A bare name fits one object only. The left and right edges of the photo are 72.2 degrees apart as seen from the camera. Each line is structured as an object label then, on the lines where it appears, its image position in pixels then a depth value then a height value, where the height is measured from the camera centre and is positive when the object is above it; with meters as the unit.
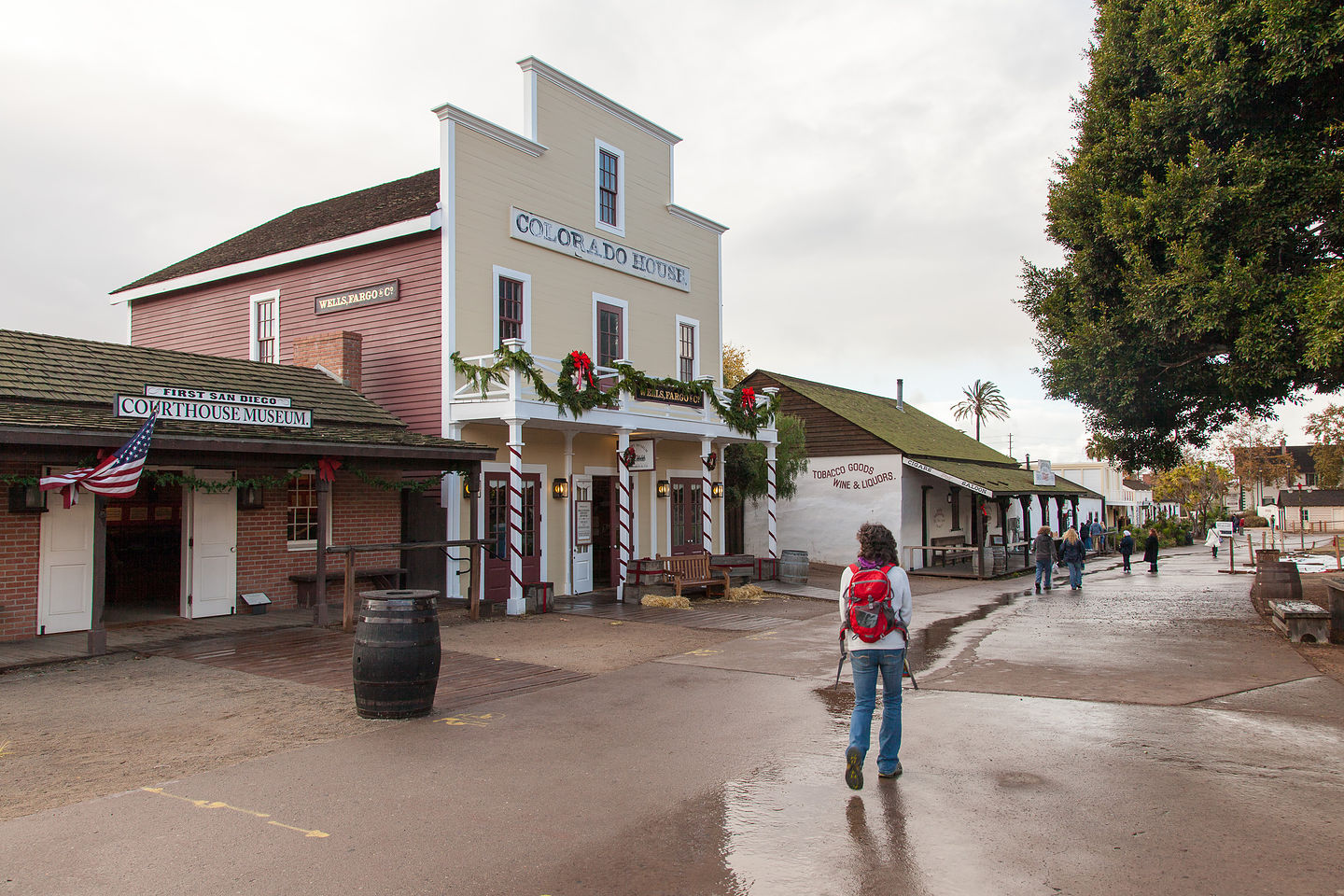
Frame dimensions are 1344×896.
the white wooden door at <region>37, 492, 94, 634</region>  11.91 -0.79
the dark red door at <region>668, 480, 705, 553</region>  22.25 -0.31
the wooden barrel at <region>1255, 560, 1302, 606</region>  15.54 -1.39
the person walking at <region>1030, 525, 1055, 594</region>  21.94 -1.20
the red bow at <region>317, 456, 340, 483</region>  13.07 +0.55
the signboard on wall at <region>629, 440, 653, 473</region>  19.23 +1.01
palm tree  85.75 +9.43
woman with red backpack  6.04 -0.93
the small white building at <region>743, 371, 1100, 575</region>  27.61 +0.49
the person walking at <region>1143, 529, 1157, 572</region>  27.98 -1.55
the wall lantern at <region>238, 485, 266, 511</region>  14.23 +0.16
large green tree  12.60 +4.25
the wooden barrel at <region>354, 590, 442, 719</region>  7.80 -1.27
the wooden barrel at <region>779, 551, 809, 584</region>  21.31 -1.52
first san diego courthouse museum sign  11.14 +1.29
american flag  10.22 +0.38
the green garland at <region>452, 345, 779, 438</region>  15.78 +2.27
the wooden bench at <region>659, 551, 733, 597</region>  17.97 -1.38
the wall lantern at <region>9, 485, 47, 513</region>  11.57 +0.13
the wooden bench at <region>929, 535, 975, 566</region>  29.64 -1.55
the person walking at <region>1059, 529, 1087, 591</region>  22.91 -1.40
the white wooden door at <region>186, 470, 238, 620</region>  13.70 -0.68
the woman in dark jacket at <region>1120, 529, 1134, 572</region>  28.44 -1.40
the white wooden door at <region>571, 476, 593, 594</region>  18.86 -0.56
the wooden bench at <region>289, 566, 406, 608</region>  14.87 -1.20
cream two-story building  16.55 +3.89
